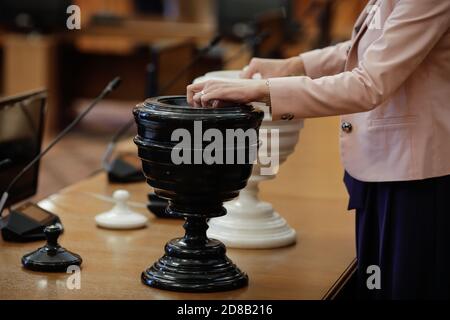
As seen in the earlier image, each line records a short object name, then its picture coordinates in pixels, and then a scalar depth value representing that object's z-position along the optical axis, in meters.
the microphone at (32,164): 3.64
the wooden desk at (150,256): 2.98
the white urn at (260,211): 3.59
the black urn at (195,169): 2.76
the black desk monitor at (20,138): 3.84
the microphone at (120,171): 4.78
